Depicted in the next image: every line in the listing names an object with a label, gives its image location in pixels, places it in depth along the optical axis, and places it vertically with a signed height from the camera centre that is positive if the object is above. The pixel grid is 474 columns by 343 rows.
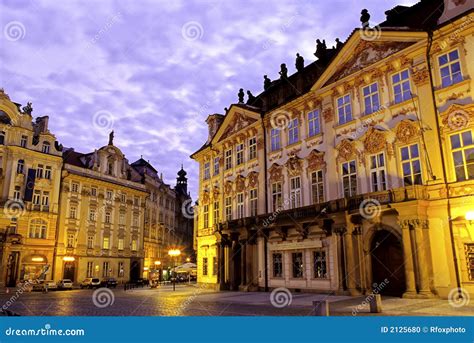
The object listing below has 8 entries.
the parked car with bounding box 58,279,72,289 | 43.77 -0.84
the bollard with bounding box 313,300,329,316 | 11.82 -1.00
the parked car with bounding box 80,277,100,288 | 45.91 -0.80
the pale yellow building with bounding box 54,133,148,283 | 51.31 +7.63
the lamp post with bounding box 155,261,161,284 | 63.64 +1.63
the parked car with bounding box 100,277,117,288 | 47.64 -0.86
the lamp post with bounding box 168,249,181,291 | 35.06 +1.91
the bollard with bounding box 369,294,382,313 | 14.45 -1.07
